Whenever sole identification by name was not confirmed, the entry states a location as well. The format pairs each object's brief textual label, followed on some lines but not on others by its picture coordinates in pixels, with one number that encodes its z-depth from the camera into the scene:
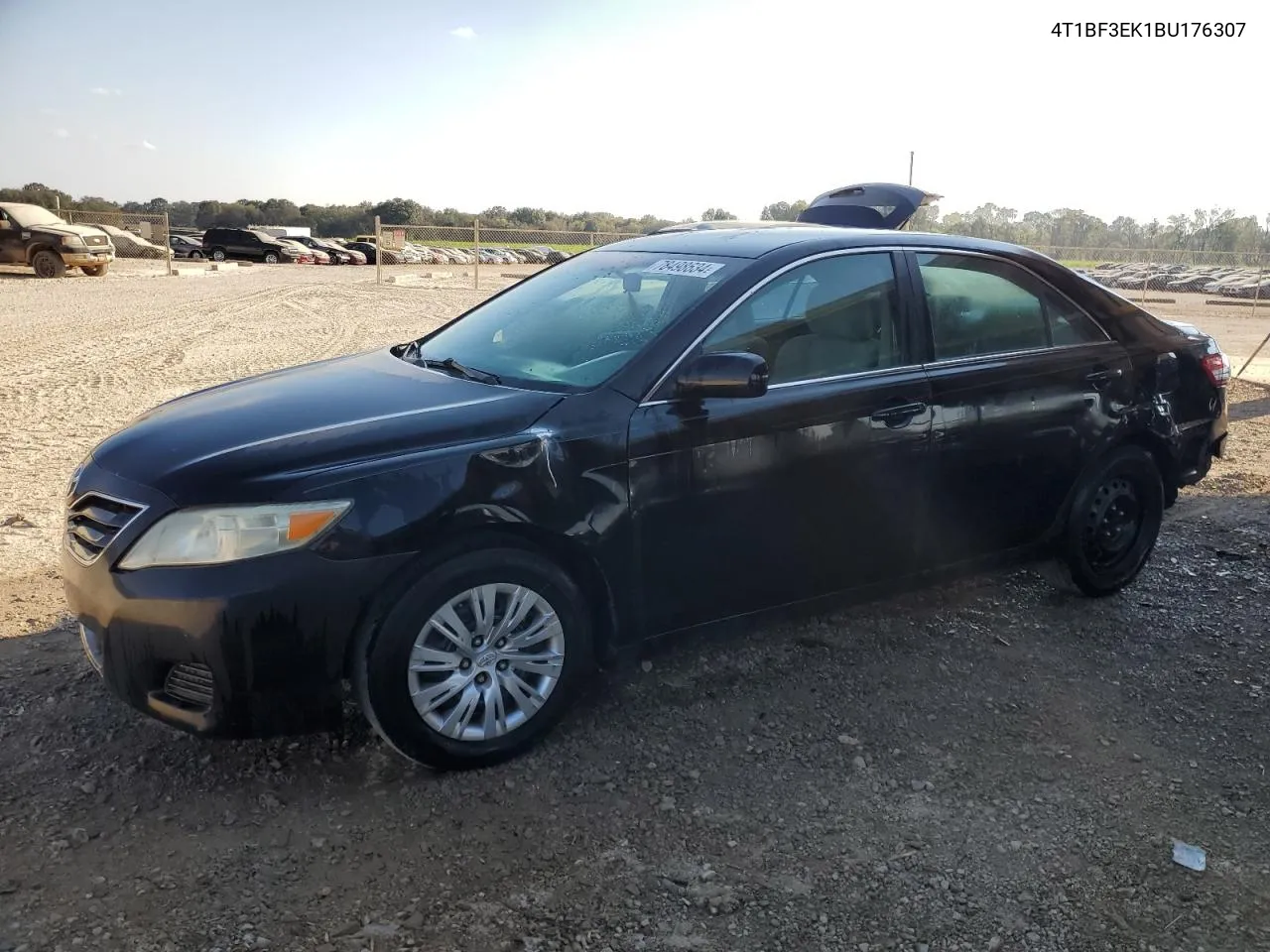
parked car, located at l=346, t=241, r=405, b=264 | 43.66
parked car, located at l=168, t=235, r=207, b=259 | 41.72
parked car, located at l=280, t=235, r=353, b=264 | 41.94
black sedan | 2.93
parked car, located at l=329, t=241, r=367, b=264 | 43.34
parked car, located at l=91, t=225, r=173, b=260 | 39.47
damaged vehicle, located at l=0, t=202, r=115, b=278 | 24.38
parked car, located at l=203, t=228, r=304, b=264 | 40.50
